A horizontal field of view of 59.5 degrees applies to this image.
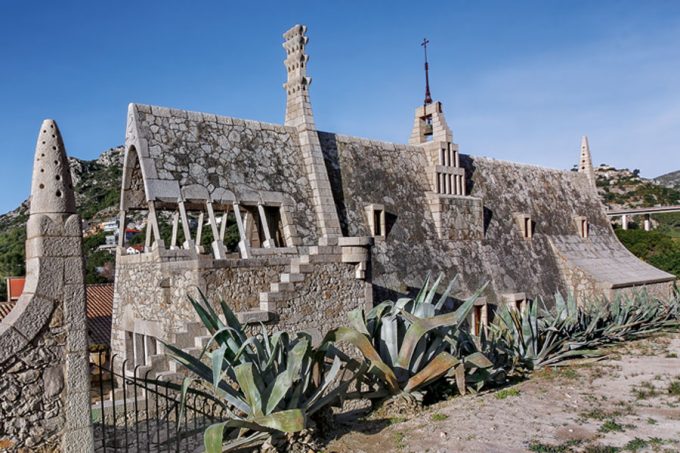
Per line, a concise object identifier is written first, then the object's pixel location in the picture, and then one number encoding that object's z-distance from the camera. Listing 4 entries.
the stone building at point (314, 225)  10.60
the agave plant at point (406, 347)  6.83
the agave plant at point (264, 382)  5.43
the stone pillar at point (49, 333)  5.22
